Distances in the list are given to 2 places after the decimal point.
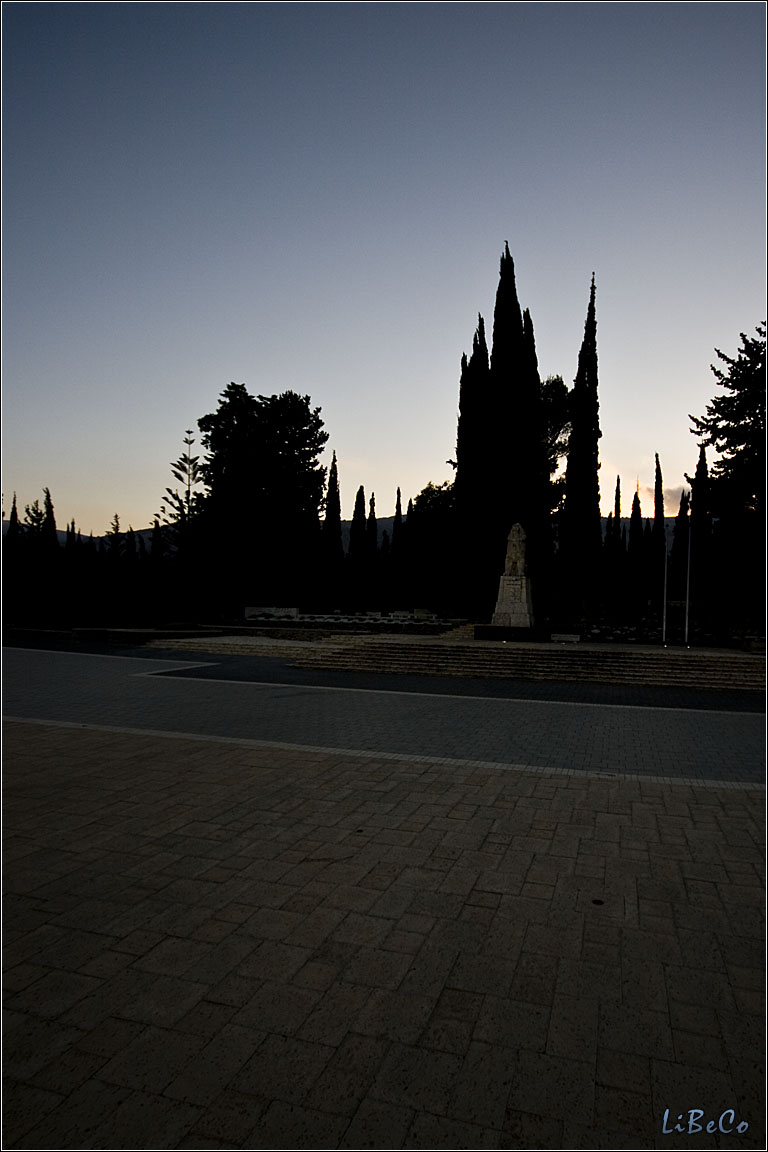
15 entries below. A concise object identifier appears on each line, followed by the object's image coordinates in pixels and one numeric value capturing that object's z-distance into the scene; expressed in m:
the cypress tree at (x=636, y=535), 48.59
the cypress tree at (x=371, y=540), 47.78
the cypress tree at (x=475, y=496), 31.42
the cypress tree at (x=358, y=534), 46.94
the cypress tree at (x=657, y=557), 44.56
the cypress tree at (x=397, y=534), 47.50
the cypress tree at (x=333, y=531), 42.88
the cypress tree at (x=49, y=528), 42.50
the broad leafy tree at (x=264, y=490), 34.31
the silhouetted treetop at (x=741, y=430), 25.38
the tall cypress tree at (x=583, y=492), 30.16
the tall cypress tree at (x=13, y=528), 46.66
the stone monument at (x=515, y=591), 23.88
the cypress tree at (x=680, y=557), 38.47
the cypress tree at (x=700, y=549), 30.05
